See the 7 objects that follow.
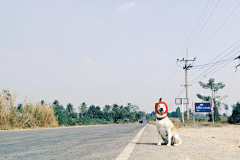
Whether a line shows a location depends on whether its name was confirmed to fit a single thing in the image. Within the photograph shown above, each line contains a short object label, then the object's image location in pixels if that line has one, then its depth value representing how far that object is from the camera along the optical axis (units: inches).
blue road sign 1007.4
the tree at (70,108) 5064.0
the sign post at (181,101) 1141.7
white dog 241.6
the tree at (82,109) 4849.9
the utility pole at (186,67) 1427.4
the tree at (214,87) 1754.8
